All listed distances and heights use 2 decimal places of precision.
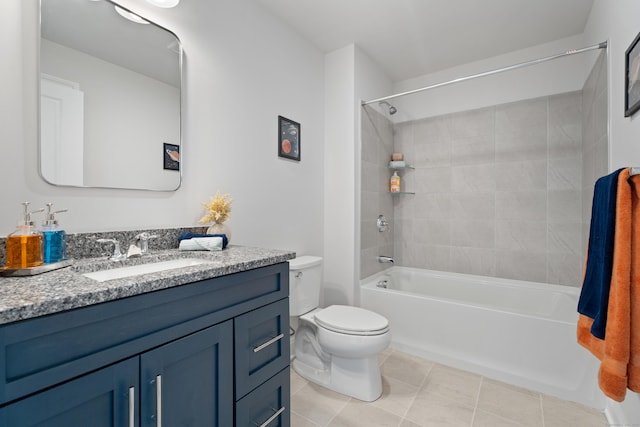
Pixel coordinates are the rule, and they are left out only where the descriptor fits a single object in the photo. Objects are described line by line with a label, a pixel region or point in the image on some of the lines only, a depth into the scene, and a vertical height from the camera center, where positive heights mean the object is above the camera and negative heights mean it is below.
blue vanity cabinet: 0.61 -0.38
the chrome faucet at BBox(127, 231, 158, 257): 1.27 -0.12
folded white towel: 1.36 -0.14
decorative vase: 1.51 -0.08
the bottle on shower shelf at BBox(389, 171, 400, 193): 2.99 +0.32
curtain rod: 1.65 +0.97
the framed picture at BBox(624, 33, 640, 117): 1.23 +0.62
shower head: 2.83 +1.05
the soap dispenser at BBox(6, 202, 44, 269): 0.87 -0.10
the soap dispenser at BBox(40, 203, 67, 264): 0.95 -0.09
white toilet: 1.72 -0.78
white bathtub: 1.77 -0.80
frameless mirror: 1.12 +0.50
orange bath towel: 0.94 -0.30
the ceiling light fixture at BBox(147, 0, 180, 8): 1.39 +1.03
